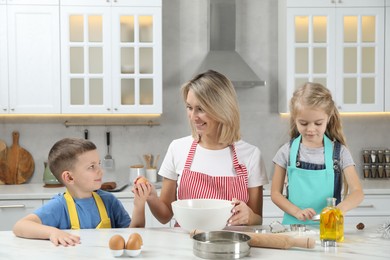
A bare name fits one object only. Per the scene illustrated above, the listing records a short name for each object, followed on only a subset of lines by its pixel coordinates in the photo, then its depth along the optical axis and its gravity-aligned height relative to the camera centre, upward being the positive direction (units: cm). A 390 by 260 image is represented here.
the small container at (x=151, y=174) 441 -54
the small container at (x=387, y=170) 457 -54
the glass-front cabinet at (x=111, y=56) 416 +36
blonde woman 223 -23
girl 228 -24
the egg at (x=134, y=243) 163 -40
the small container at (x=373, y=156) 461 -43
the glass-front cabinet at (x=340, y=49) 427 +41
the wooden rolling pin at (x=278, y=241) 172 -42
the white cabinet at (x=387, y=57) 430 +35
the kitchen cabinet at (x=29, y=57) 411 +35
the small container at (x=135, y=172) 437 -52
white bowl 170 -34
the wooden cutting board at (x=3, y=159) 439 -42
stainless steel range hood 435 +49
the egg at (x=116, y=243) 163 -40
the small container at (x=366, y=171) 460 -55
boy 208 -37
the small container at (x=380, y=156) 462 -43
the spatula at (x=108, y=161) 455 -46
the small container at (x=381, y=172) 457 -55
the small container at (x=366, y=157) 465 -44
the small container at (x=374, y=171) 459 -55
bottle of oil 177 -38
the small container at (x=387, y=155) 459 -42
